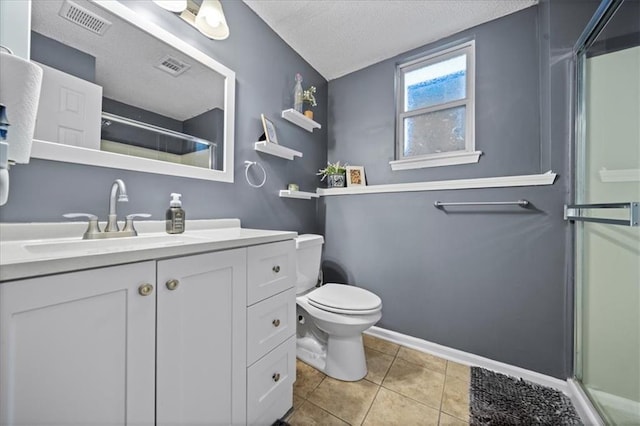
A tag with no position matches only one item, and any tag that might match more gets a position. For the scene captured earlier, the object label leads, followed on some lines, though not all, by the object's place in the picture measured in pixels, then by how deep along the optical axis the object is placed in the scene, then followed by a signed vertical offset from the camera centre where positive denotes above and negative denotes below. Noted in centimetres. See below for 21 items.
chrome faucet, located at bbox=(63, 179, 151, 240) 89 -4
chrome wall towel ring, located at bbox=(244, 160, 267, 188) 157 +27
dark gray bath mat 114 -97
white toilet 135 -61
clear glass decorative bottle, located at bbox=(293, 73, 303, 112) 190 +93
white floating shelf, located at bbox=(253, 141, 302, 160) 160 +44
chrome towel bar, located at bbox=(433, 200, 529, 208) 142 +7
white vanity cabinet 48 -35
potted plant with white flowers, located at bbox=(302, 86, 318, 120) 197 +94
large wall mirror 88 +53
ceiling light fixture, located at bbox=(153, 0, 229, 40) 123 +102
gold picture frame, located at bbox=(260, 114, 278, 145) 162 +57
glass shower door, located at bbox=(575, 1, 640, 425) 101 -1
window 177 +82
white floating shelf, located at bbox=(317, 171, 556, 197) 138 +20
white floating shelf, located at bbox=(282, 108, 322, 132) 180 +74
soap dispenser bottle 109 -2
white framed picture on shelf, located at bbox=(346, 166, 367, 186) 214 +33
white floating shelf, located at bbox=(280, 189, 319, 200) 181 +14
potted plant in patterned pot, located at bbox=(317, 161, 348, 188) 215 +34
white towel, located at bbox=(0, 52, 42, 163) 66 +32
